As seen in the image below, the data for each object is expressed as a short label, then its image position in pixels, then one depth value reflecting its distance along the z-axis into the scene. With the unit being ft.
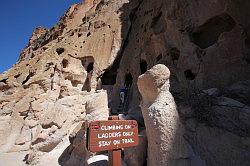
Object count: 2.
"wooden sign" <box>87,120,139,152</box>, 3.68
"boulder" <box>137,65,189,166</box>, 5.24
